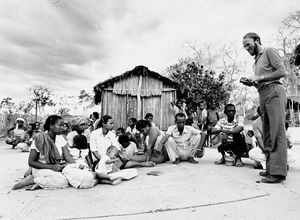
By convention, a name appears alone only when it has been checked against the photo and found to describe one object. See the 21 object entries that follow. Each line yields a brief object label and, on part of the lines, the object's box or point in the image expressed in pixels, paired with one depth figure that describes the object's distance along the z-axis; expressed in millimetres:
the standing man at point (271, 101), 3031
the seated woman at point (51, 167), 3070
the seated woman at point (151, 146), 4910
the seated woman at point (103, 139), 4078
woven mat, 2197
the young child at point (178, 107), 10078
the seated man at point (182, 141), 4918
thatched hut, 10547
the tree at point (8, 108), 14328
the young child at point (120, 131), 7179
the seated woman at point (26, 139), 7879
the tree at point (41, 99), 19130
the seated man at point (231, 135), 4605
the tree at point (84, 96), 23647
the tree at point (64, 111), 20991
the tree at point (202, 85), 12805
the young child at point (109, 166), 3246
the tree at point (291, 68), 23488
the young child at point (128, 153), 4559
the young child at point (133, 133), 6973
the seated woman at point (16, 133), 8805
